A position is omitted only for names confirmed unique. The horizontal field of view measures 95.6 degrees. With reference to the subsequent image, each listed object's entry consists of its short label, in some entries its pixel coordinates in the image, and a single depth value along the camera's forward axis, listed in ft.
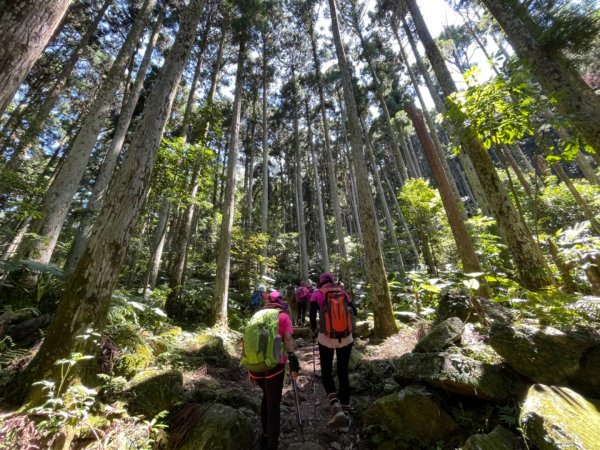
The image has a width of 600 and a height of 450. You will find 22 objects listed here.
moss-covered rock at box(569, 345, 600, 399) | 8.75
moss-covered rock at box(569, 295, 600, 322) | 10.95
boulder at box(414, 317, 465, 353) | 12.09
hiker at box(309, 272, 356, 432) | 12.08
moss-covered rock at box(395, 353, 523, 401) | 9.41
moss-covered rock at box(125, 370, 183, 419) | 10.75
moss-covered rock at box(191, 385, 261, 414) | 12.62
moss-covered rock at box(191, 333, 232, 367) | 19.52
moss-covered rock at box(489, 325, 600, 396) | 9.10
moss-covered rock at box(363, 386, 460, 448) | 9.36
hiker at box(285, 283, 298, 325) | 35.90
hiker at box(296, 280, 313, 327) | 34.04
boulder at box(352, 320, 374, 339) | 25.29
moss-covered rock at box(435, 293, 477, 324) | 15.60
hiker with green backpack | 9.59
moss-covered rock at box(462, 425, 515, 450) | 7.09
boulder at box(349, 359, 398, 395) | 13.70
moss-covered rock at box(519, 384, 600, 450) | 6.56
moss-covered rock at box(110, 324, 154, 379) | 12.84
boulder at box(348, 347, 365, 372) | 17.29
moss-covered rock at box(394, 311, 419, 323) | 25.72
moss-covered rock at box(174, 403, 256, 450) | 9.26
